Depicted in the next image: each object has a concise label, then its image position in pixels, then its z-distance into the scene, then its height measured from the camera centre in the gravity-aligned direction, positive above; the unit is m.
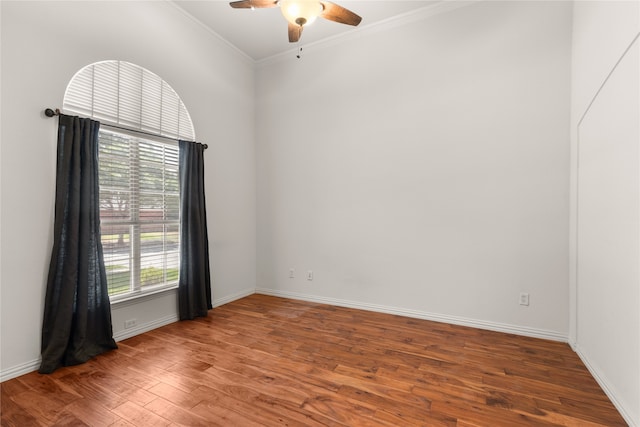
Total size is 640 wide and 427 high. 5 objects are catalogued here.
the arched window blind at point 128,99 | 2.60 +1.09
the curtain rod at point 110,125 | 2.35 +0.80
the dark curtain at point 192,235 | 3.43 -0.27
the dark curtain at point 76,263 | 2.35 -0.42
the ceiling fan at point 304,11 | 2.11 +1.50
